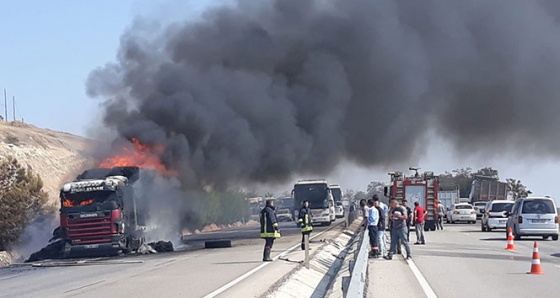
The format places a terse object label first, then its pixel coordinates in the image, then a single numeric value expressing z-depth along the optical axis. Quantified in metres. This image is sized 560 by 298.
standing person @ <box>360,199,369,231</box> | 28.25
